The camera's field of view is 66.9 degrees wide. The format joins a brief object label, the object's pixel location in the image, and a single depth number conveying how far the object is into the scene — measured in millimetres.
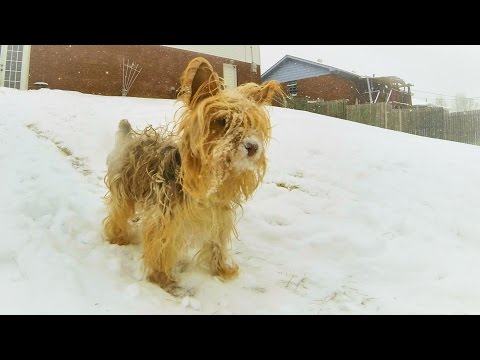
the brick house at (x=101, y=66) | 11984
